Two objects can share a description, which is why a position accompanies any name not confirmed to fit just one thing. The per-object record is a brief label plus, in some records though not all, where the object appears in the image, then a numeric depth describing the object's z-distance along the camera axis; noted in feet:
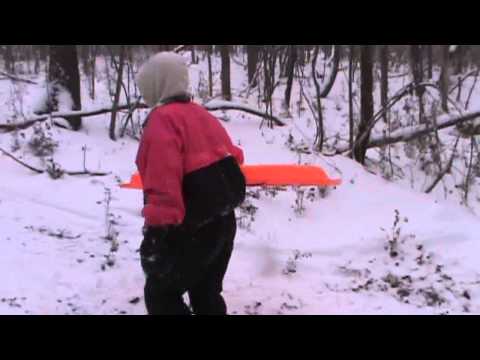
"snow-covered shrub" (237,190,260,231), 18.06
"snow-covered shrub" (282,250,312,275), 15.43
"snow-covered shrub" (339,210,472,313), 13.98
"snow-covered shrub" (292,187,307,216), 19.21
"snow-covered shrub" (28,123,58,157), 23.12
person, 9.32
